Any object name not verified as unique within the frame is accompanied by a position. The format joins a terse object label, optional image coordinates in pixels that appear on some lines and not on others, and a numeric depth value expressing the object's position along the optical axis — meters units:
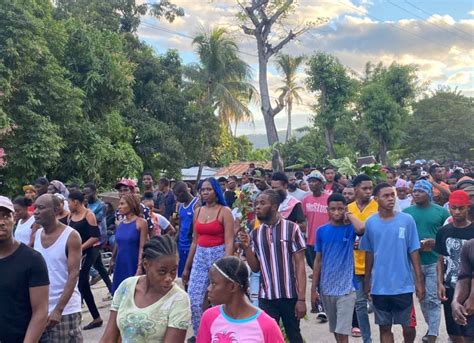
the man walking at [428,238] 6.67
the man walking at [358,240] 6.59
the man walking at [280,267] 5.64
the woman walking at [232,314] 3.33
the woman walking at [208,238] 6.45
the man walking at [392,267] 5.84
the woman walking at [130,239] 6.97
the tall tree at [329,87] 30.25
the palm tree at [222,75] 38.91
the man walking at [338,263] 6.11
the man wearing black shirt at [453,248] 5.46
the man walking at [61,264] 4.89
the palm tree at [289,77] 56.69
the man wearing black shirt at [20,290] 3.85
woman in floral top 3.44
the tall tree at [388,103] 35.30
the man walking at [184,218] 8.11
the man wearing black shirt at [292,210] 7.50
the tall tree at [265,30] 24.23
